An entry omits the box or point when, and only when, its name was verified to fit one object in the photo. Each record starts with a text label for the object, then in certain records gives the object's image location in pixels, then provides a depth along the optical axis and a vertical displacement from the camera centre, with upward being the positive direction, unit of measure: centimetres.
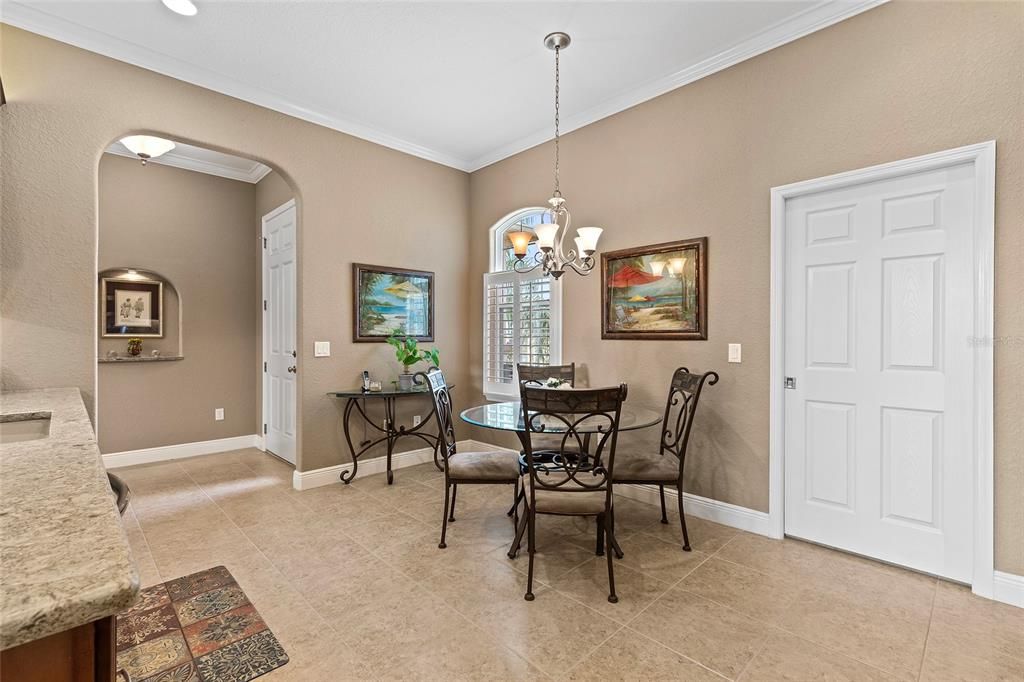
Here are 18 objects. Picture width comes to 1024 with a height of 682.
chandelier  284 +60
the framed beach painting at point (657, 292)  331 +34
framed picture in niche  456 +32
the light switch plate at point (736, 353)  309 -10
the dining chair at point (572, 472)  229 -71
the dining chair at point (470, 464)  284 -77
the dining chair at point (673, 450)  282 -75
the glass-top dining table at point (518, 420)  251 -49
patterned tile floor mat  183 -127
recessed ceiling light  264 +188
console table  404 -74
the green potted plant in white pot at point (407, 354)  431 -15
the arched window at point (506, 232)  455 +107
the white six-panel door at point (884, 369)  239 -18
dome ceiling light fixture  371 +153
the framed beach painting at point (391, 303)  430 +34
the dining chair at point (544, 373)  383 -29
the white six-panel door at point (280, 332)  459 +7
